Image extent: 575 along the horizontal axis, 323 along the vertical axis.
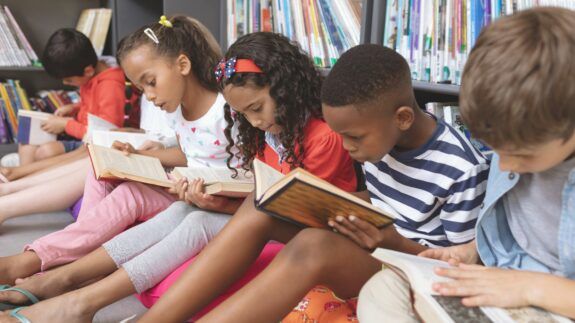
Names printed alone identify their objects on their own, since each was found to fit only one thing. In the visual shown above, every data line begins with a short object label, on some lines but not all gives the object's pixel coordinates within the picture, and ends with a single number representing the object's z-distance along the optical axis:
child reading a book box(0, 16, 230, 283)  1.32
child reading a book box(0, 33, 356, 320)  1.15
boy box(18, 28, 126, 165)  2.02
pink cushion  1.05
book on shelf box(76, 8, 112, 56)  2.57
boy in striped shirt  0.85
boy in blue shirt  0.64
